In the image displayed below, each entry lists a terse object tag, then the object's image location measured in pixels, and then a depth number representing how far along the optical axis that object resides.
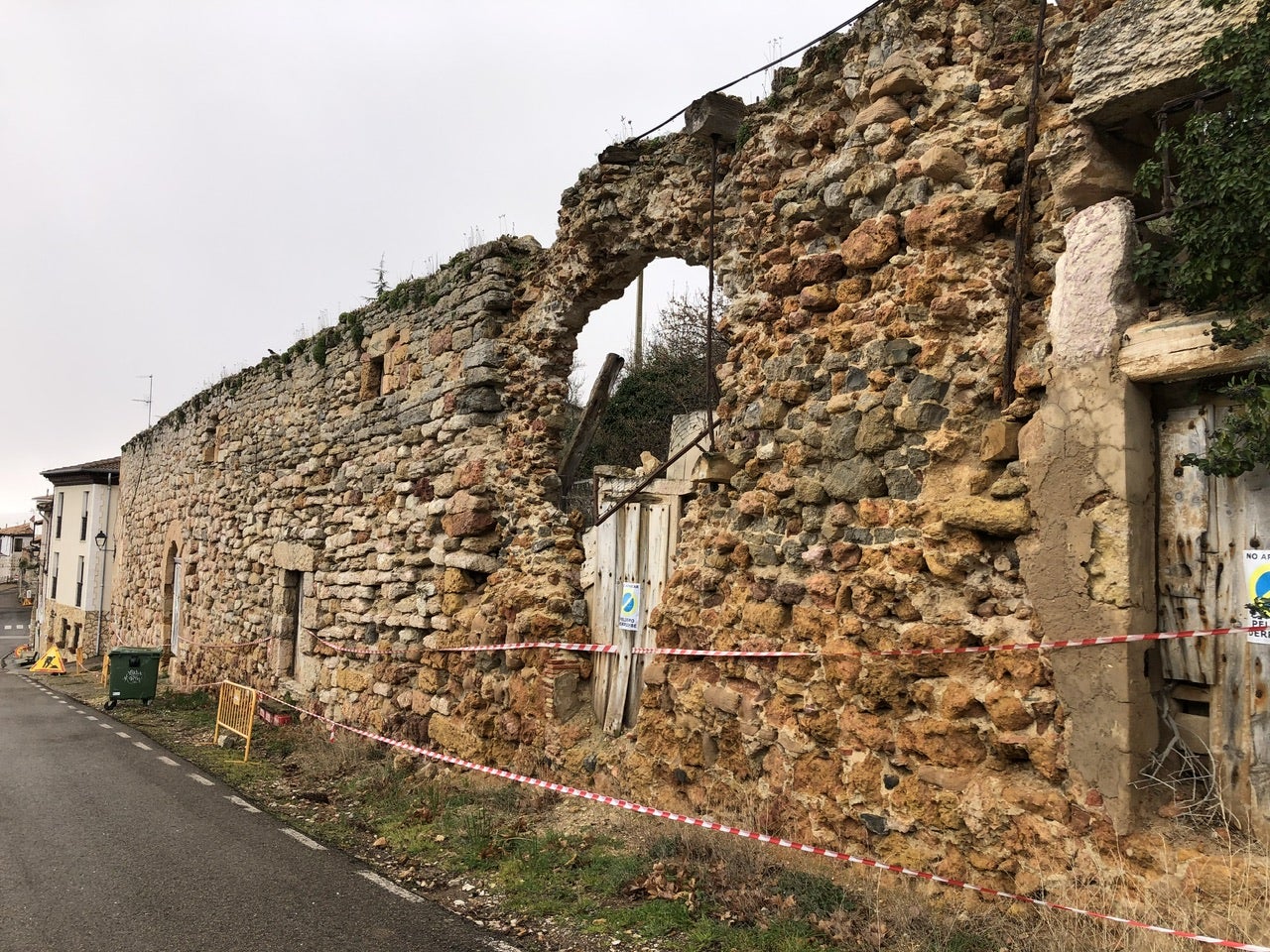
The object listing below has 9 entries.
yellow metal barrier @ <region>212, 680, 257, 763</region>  9.60
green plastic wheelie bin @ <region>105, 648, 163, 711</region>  12.18
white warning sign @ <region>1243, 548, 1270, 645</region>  3.25
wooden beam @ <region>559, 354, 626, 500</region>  7.78
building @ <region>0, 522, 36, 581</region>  56.00
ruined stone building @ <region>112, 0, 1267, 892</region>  3.56
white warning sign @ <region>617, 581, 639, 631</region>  6.32
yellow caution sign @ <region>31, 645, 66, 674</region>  19.49
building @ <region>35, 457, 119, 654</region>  24.03
